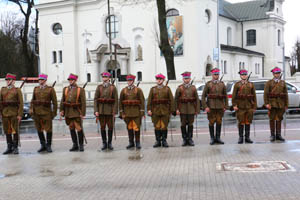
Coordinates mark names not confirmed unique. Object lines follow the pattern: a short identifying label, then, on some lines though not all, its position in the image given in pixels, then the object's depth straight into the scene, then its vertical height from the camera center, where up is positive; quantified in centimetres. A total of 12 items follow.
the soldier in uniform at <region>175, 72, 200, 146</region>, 1039 -69
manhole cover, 737 -174
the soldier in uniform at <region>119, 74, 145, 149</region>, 1023 -73
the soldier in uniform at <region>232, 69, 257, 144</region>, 1029 -64
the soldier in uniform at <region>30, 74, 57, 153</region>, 1013 -63
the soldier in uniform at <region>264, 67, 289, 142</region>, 1033 -57
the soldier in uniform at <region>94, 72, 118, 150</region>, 1023 -63
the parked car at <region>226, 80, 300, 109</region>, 1938 -86
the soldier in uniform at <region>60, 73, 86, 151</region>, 1009 -64
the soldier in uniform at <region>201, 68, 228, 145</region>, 1036 -59
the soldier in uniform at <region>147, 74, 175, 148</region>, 1030 -70
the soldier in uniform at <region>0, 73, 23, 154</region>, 1017 -63
